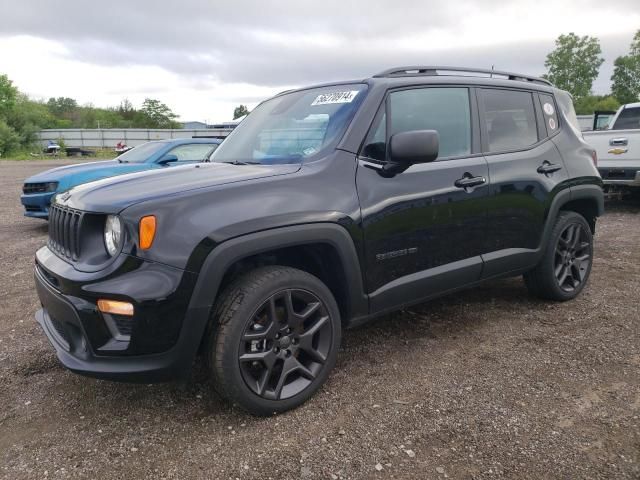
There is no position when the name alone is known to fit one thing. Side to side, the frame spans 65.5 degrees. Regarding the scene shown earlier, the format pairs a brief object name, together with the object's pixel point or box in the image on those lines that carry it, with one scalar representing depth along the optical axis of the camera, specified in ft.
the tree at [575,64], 185.47
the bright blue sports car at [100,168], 24.45
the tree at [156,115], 269.03
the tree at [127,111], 290.76
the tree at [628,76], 182.39
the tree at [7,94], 176.90
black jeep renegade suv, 7.66
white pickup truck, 26.91
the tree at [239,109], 290.27
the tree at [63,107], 284.00
